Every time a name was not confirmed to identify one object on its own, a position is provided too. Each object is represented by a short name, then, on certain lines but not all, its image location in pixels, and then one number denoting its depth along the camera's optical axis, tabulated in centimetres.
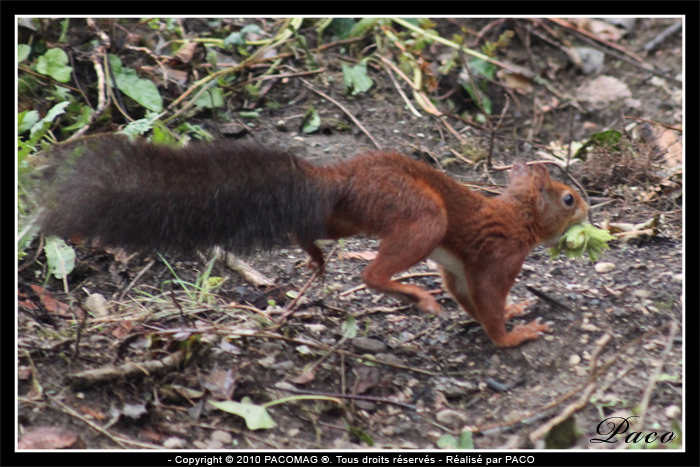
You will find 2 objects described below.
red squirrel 633
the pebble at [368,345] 755
